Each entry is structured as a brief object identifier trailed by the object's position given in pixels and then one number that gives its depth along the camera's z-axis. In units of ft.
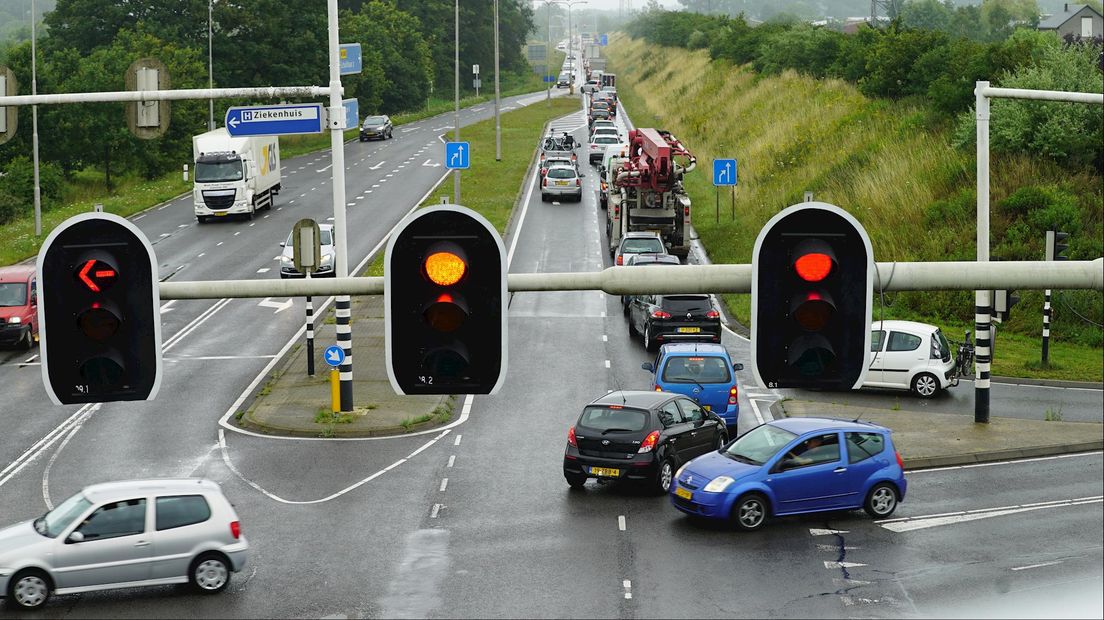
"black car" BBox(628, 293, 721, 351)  111.55
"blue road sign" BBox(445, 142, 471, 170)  154.61
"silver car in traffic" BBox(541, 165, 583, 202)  199.82
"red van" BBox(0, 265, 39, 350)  115.96
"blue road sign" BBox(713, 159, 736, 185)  154.61
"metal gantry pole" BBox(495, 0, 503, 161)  240.10
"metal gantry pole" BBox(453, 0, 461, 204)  170.67
